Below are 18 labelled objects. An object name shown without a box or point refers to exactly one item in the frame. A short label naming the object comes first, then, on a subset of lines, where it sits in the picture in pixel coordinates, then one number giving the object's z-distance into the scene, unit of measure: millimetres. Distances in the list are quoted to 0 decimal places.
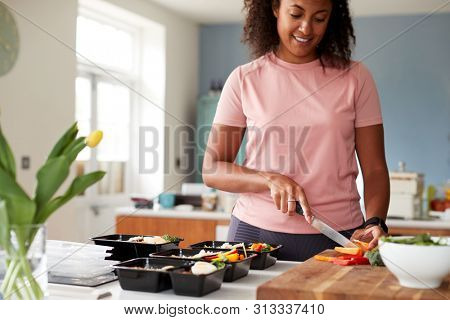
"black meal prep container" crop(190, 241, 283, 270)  1372
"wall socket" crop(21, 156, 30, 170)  4460
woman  1649
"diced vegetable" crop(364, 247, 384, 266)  1271
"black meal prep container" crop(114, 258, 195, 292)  1111
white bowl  1057
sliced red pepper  1284
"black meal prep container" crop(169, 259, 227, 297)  1083
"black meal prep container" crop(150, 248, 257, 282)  1222
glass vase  966
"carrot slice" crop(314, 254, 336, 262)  1316
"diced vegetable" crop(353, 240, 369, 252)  1381
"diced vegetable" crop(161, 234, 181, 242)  1465
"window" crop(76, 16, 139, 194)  5531
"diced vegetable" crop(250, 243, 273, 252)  1404
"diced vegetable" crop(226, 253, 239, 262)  1247
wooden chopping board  1026
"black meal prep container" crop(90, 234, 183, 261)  1402
